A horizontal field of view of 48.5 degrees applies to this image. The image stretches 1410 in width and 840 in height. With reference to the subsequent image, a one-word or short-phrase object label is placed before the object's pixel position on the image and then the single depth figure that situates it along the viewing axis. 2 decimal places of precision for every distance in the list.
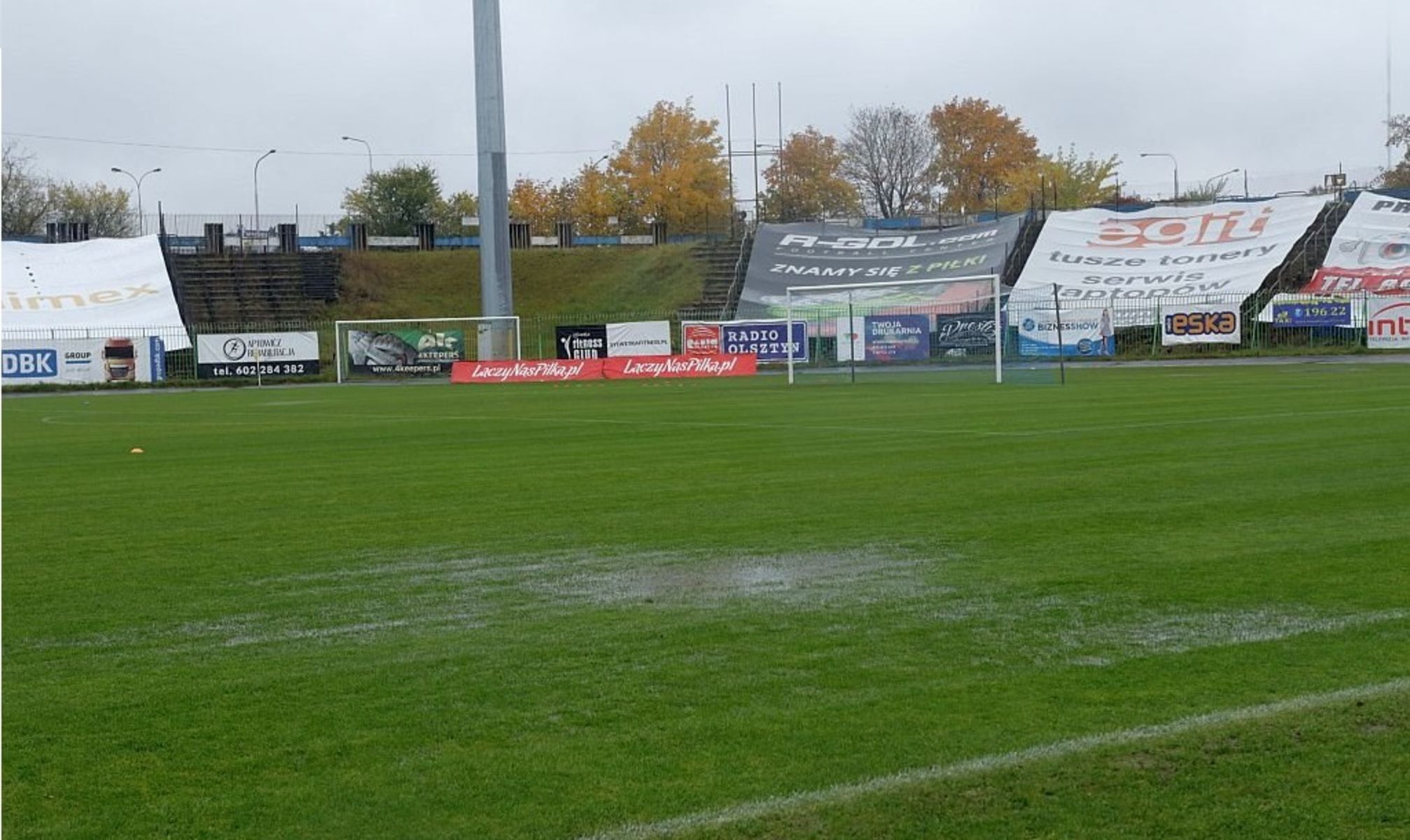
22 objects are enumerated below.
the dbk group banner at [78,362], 50.41
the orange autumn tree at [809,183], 100.00
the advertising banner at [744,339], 50.22
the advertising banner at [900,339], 40.62
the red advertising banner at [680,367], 47.72
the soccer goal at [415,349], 51.38
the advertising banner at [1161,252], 55.16
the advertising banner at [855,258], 63.19
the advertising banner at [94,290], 54.69
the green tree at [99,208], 103.31
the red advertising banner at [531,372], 48.12
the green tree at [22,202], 90.31
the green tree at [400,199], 99.75
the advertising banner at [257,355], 52.28
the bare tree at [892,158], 99.00
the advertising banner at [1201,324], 50.59
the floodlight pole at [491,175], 51.06
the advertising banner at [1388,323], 46.94
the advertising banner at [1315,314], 49.00
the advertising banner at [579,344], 52.59
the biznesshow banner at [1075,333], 51.34
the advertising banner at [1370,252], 53.03
